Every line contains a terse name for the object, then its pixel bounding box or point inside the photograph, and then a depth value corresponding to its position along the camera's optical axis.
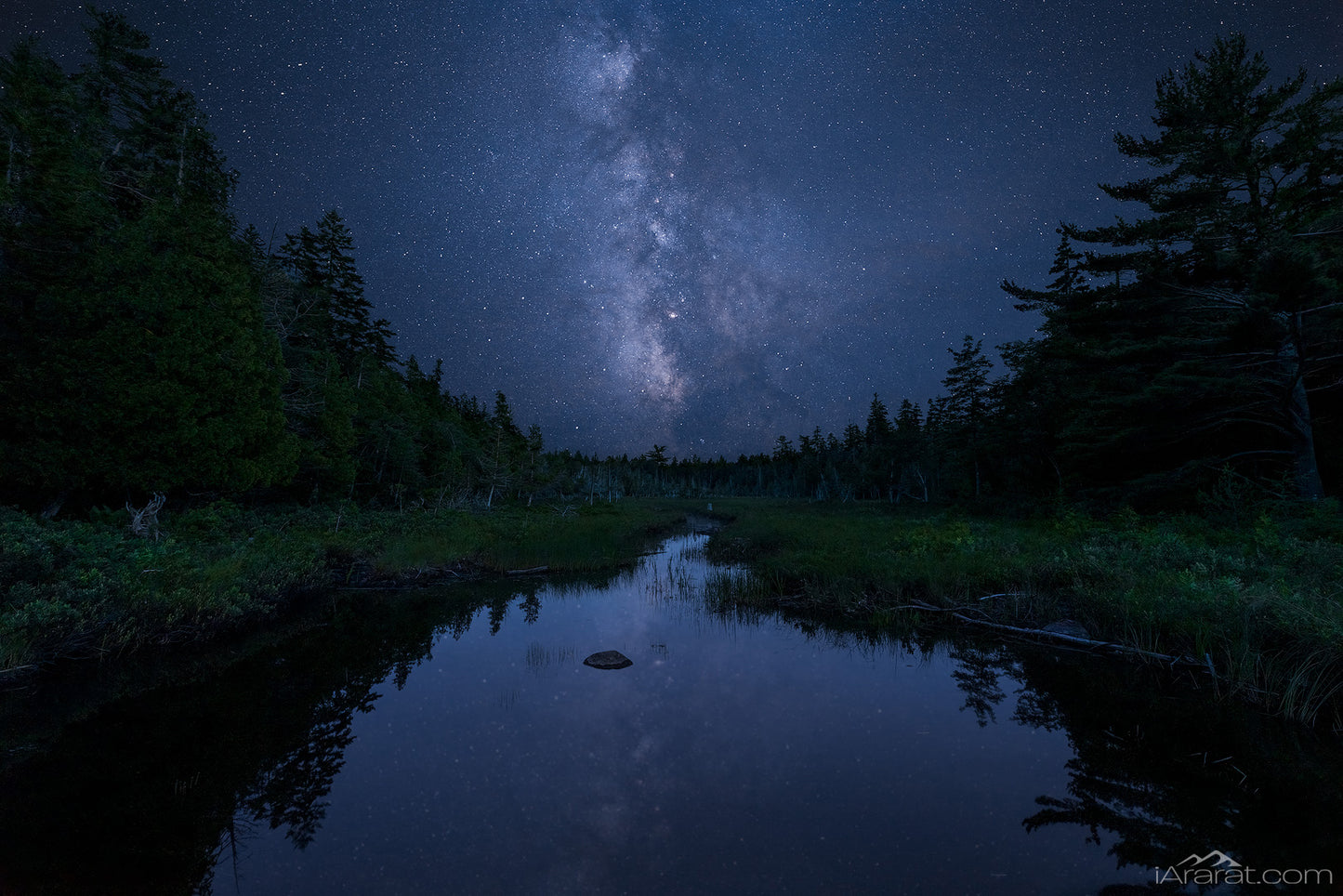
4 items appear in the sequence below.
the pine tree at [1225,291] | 18.39
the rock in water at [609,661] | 10.78
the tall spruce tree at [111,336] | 15.63
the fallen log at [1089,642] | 8.83
